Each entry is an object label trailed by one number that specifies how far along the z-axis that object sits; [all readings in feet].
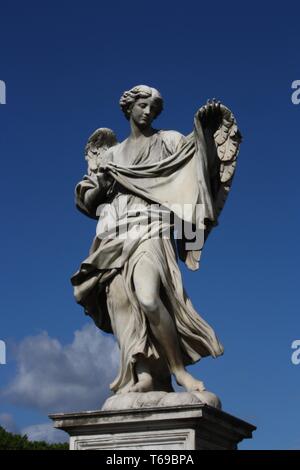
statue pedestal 29.07
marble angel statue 32.50
